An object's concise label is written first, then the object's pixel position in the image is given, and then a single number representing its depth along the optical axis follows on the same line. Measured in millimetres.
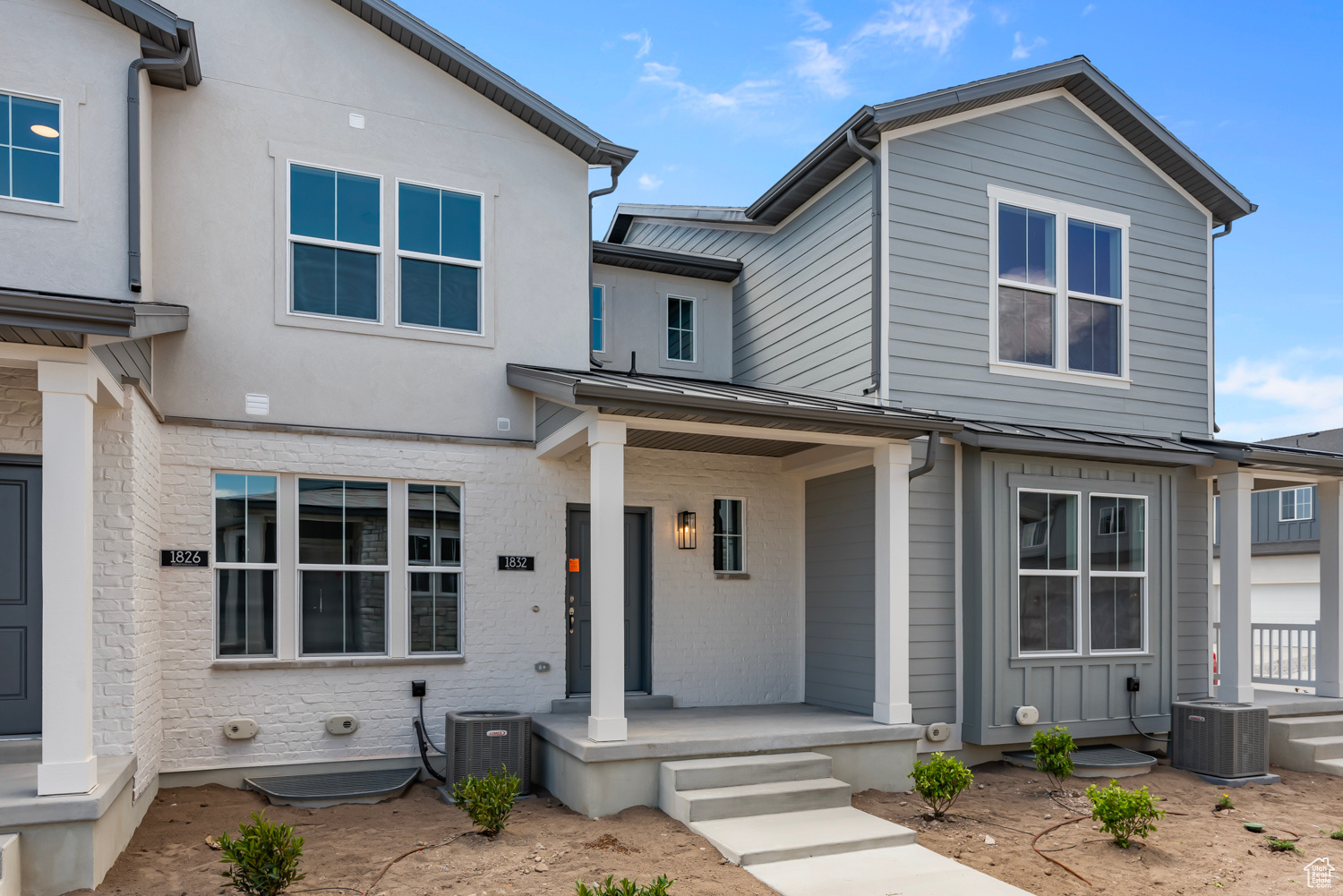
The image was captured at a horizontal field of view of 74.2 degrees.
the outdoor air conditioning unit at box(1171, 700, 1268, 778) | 7836
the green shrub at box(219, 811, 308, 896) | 4531
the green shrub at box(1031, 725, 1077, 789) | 7027
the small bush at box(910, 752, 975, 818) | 6332
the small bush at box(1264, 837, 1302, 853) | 5988
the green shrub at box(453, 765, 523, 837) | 5711
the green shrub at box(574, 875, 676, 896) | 3725
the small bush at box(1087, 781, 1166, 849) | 5781
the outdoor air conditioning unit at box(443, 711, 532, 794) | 6781
